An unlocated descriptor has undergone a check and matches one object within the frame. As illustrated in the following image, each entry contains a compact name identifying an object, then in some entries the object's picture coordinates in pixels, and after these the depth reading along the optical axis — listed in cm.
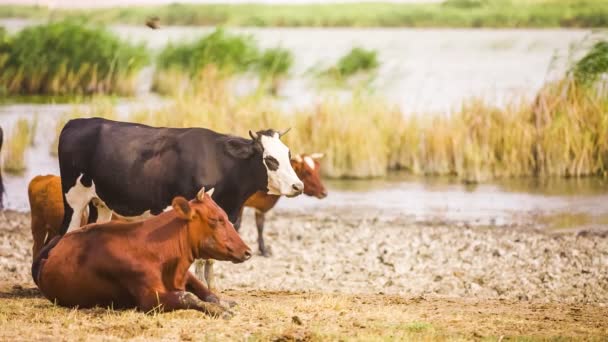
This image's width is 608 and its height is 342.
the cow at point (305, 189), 2477
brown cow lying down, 1565
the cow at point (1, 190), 2812
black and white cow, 1795
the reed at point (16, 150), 3737
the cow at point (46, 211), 1947
